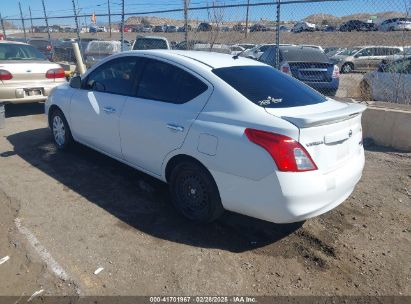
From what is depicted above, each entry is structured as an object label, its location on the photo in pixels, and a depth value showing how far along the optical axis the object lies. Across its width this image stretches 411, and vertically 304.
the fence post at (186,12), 8.93
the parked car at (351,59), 22.03
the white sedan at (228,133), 3.08
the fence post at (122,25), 10.27
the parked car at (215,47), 13.14
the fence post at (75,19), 12.38
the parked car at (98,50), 15.90
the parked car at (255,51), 20.41
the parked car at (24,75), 7.42
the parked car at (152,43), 14.33
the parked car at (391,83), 8.14
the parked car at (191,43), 11.71
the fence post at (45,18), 14.70
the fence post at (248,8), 7.91
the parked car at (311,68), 9.21
